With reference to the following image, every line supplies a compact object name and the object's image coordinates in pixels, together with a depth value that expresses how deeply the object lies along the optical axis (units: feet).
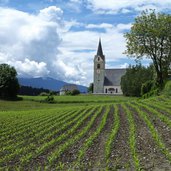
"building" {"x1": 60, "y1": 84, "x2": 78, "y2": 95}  419.36
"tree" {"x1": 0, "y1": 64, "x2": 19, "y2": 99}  215.40
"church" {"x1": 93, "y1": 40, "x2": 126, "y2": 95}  344.21
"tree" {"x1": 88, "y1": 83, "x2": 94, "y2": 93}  368.80
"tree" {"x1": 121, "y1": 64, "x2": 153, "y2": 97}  240.85
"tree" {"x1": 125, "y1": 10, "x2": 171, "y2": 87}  114.92
